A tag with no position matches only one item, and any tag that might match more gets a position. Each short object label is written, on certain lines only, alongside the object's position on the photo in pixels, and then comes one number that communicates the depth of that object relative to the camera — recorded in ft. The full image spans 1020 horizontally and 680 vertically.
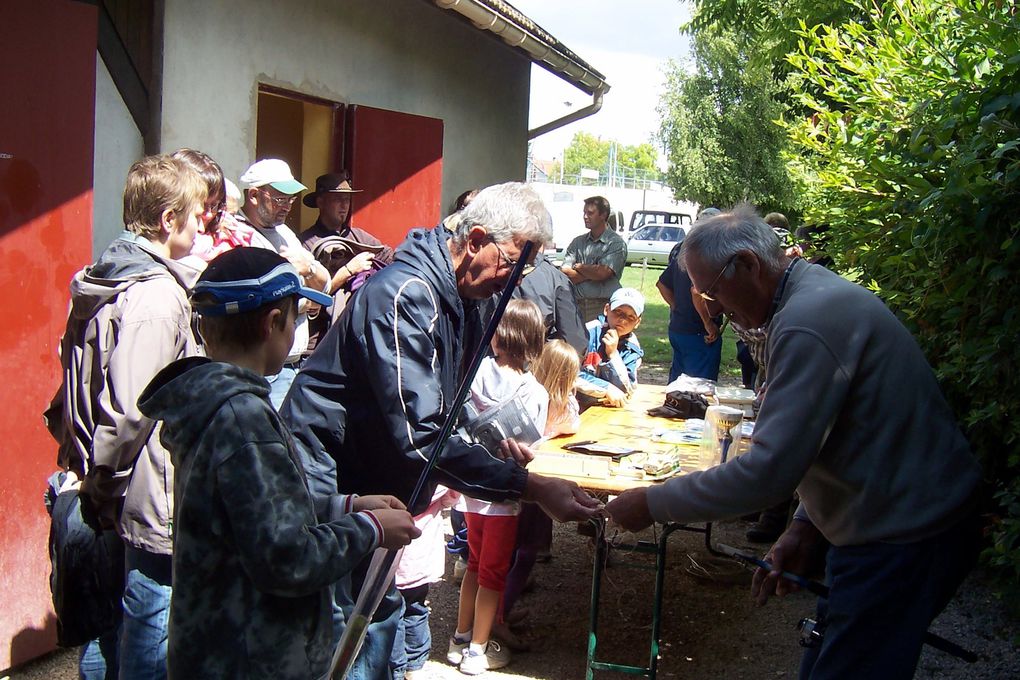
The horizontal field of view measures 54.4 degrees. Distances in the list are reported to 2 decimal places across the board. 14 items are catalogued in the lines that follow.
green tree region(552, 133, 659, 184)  399.44
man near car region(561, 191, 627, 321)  31.81
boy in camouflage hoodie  6.51
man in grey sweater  8.23
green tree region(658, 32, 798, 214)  111.45
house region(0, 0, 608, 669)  13.17
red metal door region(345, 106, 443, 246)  23.90
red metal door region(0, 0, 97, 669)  12.91
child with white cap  19.63
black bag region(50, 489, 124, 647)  10.37
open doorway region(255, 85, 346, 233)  23.53
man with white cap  16.71
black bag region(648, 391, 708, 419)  18.97
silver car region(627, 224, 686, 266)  118.93
